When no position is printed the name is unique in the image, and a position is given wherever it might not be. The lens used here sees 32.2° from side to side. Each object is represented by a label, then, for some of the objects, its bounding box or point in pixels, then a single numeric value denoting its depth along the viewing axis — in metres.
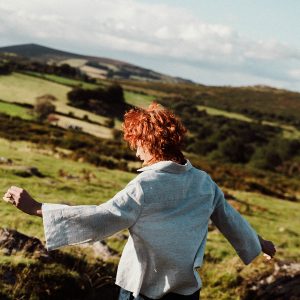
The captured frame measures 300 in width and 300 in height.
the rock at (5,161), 17.07
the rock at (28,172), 15.44
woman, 3.18
